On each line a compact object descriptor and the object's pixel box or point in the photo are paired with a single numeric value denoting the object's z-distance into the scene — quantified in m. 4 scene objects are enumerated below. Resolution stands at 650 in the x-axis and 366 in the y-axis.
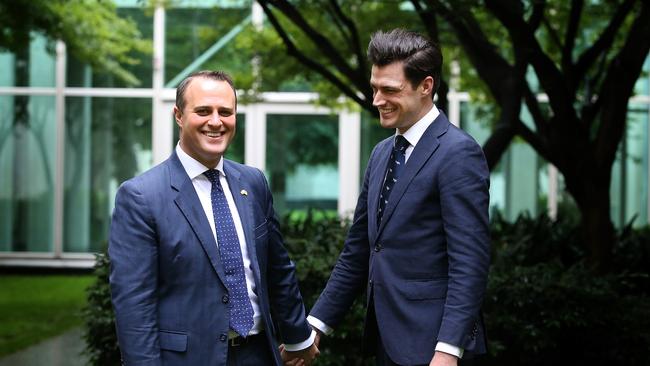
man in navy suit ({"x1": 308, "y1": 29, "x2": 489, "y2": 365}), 3.51
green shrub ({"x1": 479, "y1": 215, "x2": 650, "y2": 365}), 6.54
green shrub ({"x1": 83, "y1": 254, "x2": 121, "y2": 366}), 6.71
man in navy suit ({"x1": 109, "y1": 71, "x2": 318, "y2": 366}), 3.38
